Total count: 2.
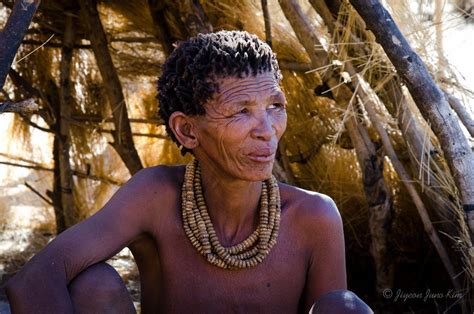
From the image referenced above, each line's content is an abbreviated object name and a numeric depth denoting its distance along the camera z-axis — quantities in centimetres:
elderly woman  238
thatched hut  357
